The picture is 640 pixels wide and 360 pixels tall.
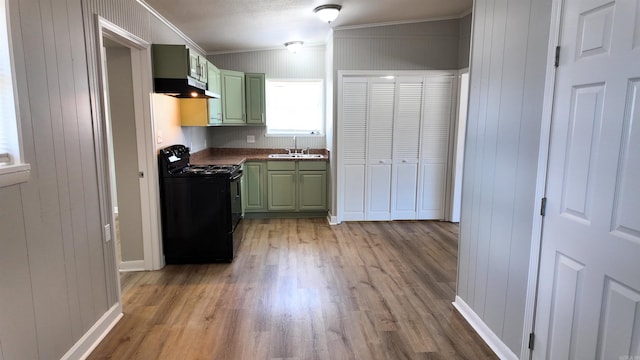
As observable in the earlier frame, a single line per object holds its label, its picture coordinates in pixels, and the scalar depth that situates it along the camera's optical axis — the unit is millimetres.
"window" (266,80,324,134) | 5824
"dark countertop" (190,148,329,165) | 4824
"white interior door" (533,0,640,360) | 1362
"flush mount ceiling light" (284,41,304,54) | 5242
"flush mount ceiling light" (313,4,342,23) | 3682
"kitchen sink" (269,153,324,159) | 5375
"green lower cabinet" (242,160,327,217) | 5293
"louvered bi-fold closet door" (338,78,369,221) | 4906
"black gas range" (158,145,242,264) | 3502
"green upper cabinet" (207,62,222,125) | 4289
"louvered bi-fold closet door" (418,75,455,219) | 4977
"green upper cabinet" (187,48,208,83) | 3451
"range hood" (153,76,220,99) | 3344
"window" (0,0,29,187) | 1591
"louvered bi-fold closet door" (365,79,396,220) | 4938
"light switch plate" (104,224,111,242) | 2457
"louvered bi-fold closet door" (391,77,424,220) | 4957
